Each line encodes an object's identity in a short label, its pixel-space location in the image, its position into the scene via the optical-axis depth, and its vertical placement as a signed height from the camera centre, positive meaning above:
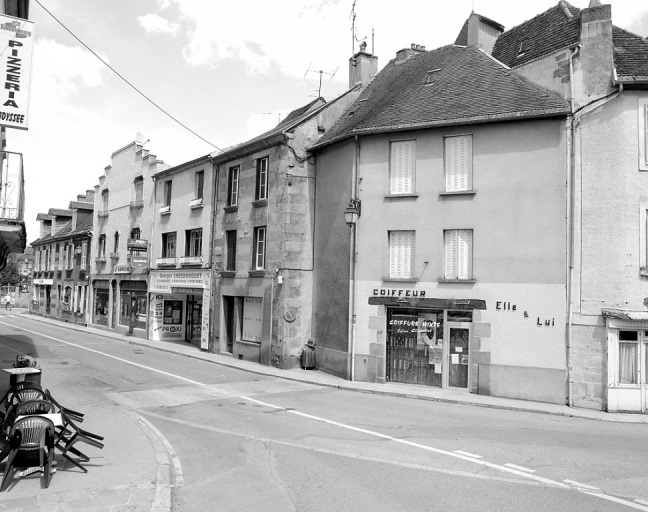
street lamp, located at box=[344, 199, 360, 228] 18.56 +2.29
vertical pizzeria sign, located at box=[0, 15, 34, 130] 9.68 +3.63
